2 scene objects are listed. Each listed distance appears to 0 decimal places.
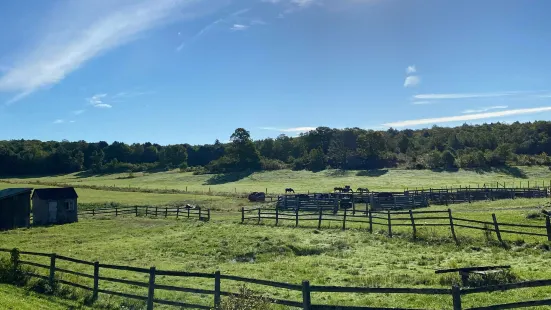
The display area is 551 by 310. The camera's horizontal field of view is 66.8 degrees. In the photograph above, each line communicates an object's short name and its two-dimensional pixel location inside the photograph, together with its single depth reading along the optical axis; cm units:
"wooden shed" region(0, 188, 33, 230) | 3741
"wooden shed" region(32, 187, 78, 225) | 4125
